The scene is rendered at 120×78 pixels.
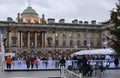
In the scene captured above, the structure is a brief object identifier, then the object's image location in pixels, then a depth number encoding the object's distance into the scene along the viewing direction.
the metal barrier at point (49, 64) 16.54
